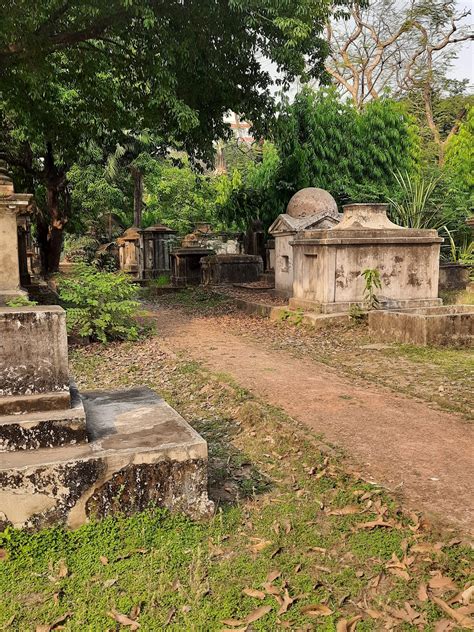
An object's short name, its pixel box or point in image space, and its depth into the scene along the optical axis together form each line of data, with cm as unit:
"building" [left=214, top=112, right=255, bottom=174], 4269
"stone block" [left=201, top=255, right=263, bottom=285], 1878
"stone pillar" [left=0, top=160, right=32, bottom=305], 863
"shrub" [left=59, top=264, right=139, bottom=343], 892
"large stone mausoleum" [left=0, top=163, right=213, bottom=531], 291
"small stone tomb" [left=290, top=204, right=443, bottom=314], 1043
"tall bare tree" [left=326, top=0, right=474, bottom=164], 2703
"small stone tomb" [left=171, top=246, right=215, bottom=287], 1919
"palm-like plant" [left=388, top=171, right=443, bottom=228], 1550
